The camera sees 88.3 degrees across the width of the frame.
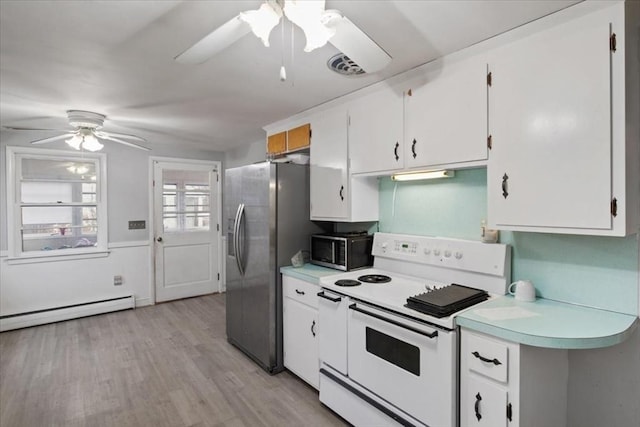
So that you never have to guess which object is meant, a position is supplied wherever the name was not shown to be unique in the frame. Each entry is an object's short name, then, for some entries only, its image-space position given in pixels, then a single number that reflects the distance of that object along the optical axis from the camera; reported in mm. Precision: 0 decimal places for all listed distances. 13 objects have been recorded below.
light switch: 4624
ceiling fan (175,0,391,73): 985
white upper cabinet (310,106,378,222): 2654
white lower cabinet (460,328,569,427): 1413
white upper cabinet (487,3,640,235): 1374
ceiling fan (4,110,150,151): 2990
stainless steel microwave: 2619
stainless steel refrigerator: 2817
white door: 4848
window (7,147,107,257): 3906
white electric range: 1647
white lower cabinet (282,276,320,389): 2508
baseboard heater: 3831
